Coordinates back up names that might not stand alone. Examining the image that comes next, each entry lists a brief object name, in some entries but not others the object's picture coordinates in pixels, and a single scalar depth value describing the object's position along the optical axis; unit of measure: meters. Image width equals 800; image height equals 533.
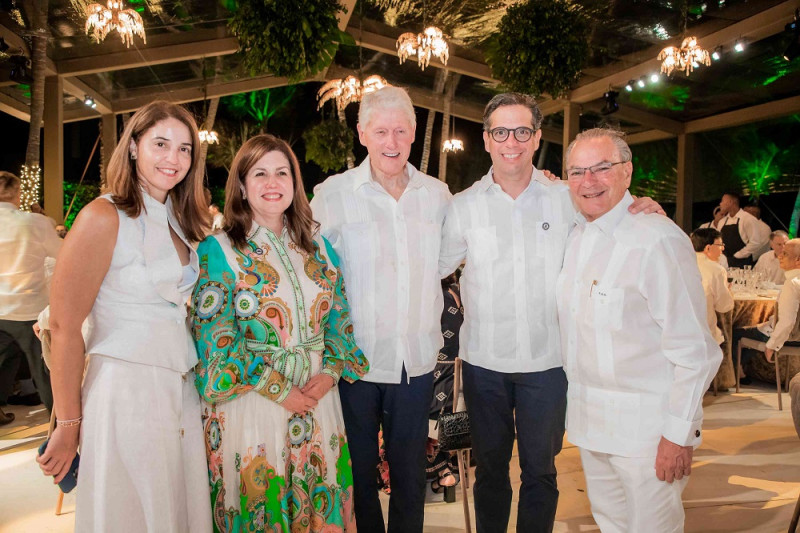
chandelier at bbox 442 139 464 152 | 12.91
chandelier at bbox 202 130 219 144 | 11.55
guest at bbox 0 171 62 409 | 4.87
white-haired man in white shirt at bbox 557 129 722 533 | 1.89
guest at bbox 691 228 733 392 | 5.75
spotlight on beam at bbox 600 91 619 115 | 9.23
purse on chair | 3.13
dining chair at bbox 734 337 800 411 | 5.62
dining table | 6.34
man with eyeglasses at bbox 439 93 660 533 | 2.46
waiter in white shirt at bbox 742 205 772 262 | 8.68
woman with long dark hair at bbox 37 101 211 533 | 1.78
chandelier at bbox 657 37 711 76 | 7.11
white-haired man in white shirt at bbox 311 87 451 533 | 2.43
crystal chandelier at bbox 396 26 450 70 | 7.44
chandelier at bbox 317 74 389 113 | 8.62
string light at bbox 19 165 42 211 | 6.51
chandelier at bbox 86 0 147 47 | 5.79
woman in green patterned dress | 2.02
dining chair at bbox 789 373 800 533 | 2.73
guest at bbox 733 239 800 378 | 5.20
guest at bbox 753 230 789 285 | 7.75
